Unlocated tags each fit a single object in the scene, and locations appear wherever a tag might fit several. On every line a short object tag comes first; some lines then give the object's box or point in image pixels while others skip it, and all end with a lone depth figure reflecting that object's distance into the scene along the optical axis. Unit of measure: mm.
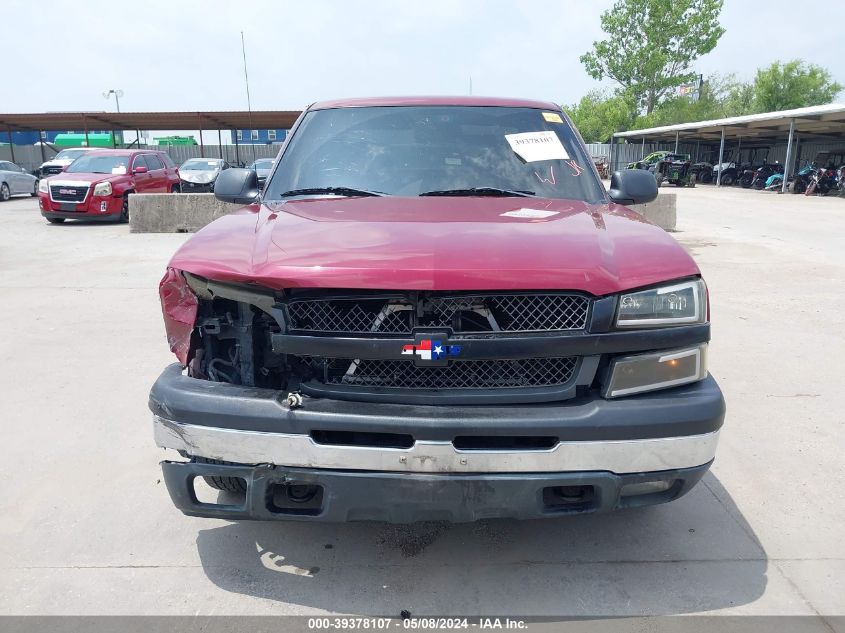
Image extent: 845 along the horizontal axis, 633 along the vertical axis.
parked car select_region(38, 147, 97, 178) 21750
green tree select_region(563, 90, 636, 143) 57656
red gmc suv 14523
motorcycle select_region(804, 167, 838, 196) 26719
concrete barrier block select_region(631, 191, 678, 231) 13244
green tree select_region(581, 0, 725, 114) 57875
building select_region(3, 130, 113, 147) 52906
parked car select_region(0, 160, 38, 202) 22406
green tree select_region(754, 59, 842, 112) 50469
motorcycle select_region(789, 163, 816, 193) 27741
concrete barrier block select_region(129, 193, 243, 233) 13227
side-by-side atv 32750
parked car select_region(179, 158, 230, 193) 20641
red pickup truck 2176
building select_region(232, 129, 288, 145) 54688
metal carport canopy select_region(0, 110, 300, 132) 30125
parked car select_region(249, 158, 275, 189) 20295
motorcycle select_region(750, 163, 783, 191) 31336
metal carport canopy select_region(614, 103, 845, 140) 25922
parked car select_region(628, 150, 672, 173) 34978
